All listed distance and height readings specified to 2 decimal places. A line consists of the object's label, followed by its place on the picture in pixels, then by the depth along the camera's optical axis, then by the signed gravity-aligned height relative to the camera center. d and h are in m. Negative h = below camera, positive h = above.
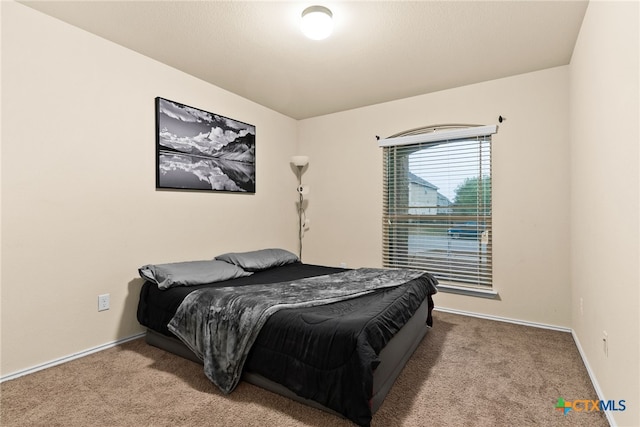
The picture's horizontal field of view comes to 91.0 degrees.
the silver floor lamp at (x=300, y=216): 4.67 -0.02
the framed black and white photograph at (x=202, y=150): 2.96 +0.68
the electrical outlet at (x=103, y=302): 2.53 -0.71
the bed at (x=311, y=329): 1.59 -0.70
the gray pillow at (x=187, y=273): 2.52 -0.50
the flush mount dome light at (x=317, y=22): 2.12 +1.31
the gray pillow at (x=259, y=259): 3.19 -0.47
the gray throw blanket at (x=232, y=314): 1.92 -0.65
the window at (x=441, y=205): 3.37 +0.12
